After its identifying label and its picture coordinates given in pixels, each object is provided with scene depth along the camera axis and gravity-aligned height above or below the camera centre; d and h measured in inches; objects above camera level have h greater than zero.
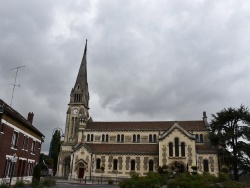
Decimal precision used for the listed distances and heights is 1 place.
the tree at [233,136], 1579.7 +190.8
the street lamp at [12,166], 970.0 -27.6
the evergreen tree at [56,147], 2940.5 +164.2
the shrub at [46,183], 938.4 -87.2
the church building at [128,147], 1863.9 +126.8
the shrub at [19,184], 753.7 -76.3
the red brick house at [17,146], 915.4 +58.3
